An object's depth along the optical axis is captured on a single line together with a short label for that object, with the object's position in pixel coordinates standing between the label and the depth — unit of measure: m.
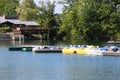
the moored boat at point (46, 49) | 83.25
